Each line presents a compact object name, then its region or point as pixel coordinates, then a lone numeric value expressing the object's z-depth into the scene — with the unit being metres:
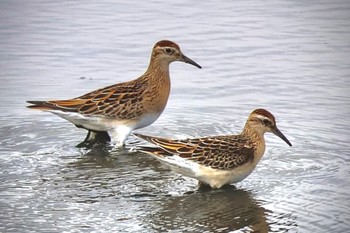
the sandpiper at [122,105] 12.43
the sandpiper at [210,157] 10.88
